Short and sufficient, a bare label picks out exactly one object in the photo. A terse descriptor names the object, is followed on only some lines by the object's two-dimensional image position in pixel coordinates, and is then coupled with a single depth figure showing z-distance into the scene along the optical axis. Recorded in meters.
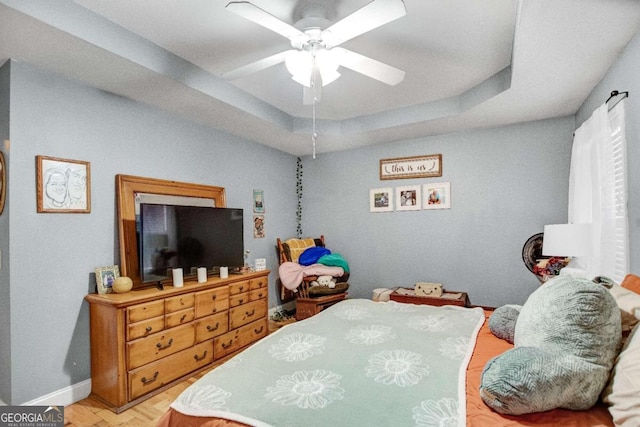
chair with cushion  4.23
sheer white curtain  2.23
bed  1.15
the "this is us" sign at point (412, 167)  4.30
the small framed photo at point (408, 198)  4.41
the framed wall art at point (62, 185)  2.38
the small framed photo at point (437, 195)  4.22
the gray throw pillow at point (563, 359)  1.11
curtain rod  2.10
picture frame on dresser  2.64
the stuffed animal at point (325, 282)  4.28
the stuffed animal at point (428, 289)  3.97
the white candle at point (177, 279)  2.90
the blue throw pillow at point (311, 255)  4.51
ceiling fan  1.62
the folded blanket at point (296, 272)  4.28
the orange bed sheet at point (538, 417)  1.10
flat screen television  2.81
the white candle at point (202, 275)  3.13
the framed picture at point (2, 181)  2.27
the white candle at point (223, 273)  3.38
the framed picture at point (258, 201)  4.39
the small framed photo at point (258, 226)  4.37
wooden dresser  2.40
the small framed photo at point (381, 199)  4.57
